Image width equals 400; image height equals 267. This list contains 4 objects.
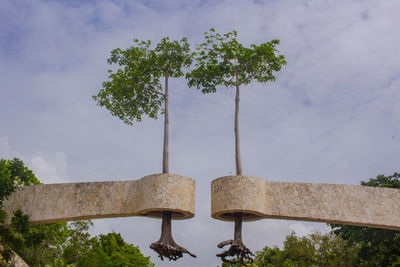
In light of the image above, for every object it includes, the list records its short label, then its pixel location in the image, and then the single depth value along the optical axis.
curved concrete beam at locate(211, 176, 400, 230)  16.08
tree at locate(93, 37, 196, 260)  20.61
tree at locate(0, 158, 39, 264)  16.80
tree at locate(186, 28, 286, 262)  19.81
